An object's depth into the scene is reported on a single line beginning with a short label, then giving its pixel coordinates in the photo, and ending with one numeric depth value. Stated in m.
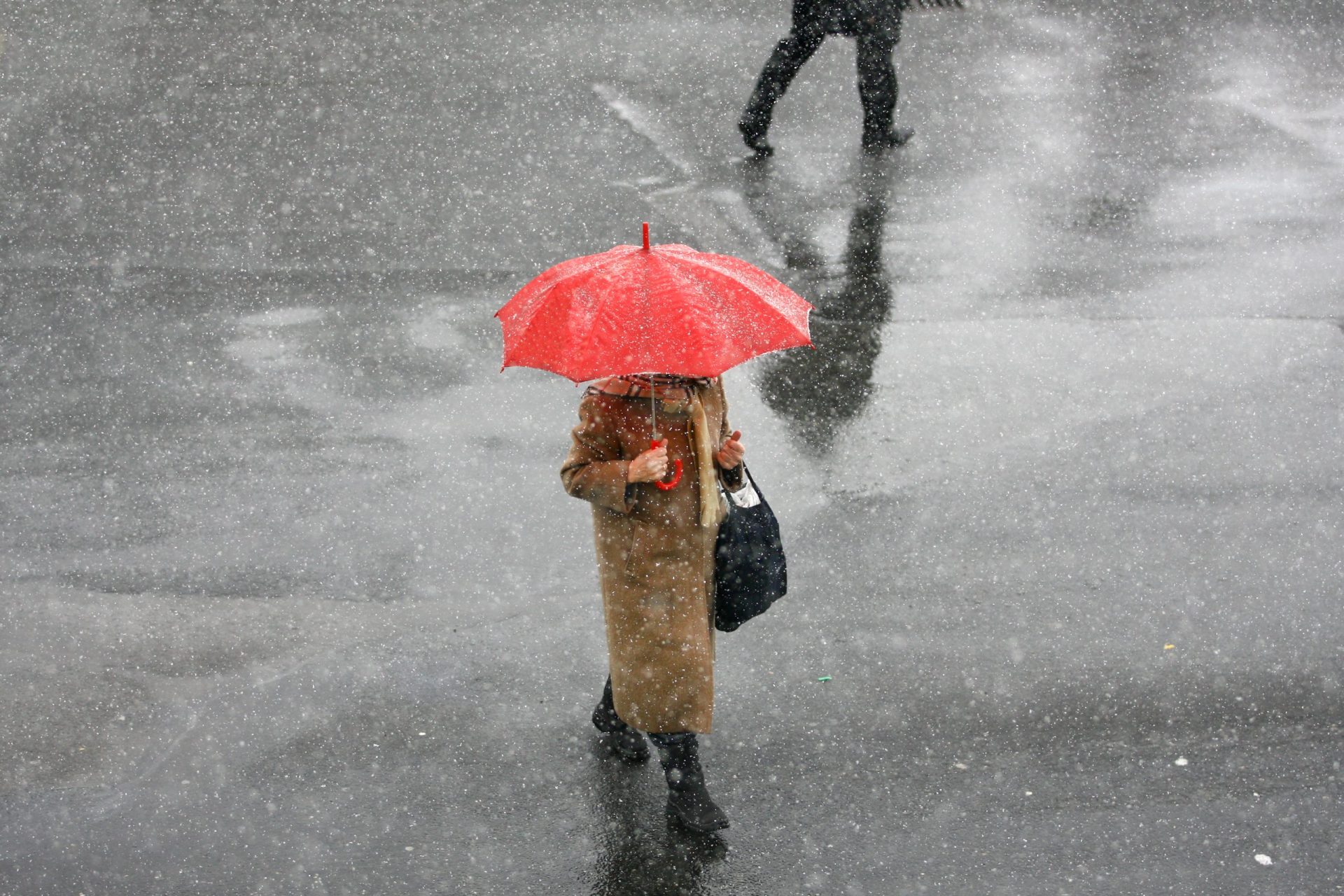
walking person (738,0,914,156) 18.47
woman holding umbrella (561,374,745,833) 8.30
